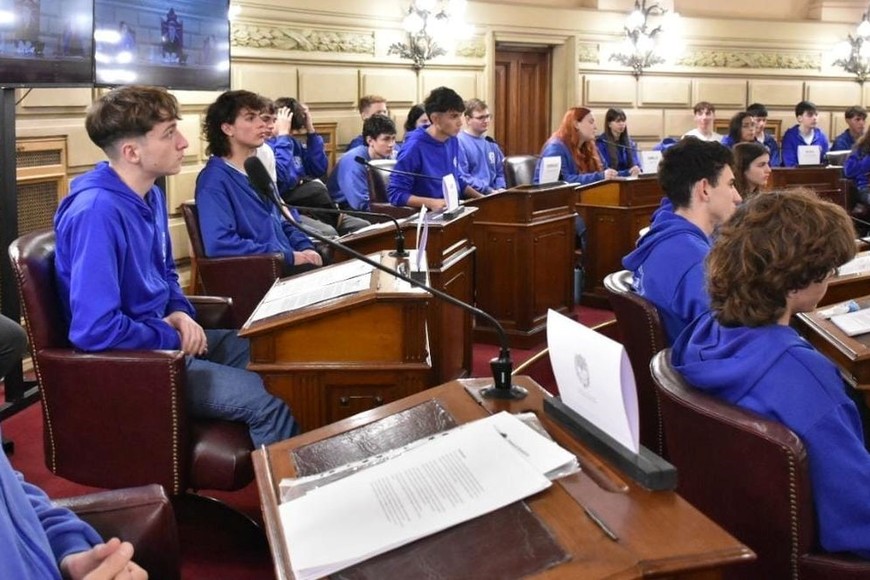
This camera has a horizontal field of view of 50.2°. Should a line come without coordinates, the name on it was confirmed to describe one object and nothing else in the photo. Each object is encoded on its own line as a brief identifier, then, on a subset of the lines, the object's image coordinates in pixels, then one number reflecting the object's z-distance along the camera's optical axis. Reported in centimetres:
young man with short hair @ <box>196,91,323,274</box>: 370
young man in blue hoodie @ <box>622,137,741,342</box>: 254
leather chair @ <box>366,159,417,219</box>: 566
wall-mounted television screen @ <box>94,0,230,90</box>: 416
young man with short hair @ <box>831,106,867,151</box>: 970
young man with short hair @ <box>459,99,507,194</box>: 630
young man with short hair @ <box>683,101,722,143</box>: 853
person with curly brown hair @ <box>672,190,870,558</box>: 152
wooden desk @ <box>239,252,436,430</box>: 236
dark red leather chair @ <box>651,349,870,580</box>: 149
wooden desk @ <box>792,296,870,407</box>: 221
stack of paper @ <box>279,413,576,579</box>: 107
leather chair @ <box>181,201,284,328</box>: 369
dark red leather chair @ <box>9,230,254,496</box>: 227
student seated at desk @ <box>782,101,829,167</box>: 939
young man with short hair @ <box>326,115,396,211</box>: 586
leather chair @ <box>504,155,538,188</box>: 667
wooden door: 942
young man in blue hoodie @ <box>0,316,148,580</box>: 122
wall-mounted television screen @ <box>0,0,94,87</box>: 350
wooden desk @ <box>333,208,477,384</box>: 344
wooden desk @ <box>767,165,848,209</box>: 679
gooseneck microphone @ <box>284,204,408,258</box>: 287
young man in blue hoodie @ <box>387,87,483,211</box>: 497
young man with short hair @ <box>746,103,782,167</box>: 873
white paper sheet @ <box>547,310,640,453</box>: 115
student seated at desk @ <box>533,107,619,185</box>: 643
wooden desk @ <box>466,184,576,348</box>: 479
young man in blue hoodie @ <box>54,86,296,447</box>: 229
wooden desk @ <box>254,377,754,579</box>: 101
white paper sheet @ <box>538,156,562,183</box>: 516
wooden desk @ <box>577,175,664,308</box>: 580
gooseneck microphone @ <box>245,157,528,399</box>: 156
